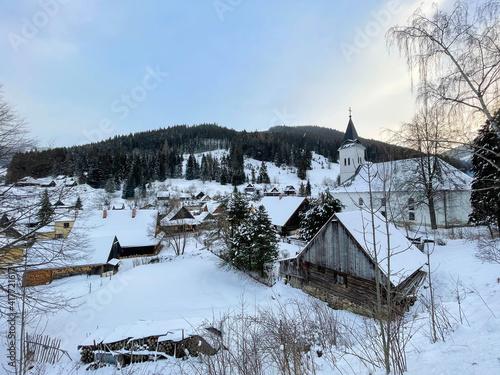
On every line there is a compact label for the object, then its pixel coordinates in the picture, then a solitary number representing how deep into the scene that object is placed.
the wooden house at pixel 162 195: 67.28
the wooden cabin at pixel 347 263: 11.41
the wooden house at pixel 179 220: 33.47
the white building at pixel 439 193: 19.58
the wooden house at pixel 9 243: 6.56
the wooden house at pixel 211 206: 54.69
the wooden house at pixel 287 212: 31.17
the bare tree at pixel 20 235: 6.44
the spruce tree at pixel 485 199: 14.25
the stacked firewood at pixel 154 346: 8.27
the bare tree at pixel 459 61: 4.70
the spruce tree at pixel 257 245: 16.53
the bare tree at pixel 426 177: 18.58
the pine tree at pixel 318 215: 21.09
